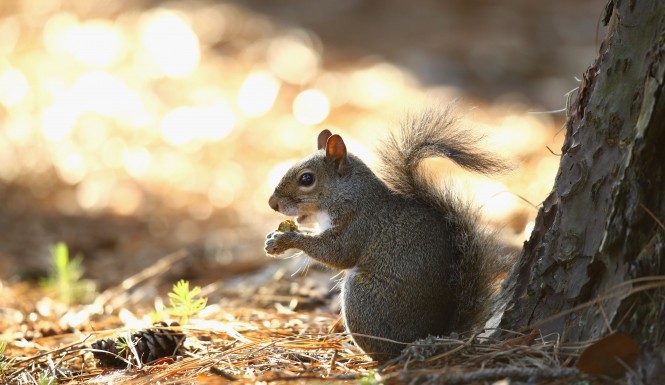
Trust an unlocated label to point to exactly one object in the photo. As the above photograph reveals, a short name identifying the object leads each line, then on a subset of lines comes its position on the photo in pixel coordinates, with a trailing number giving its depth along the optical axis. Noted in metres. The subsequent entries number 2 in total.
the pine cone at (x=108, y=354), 5.75
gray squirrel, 5.60
